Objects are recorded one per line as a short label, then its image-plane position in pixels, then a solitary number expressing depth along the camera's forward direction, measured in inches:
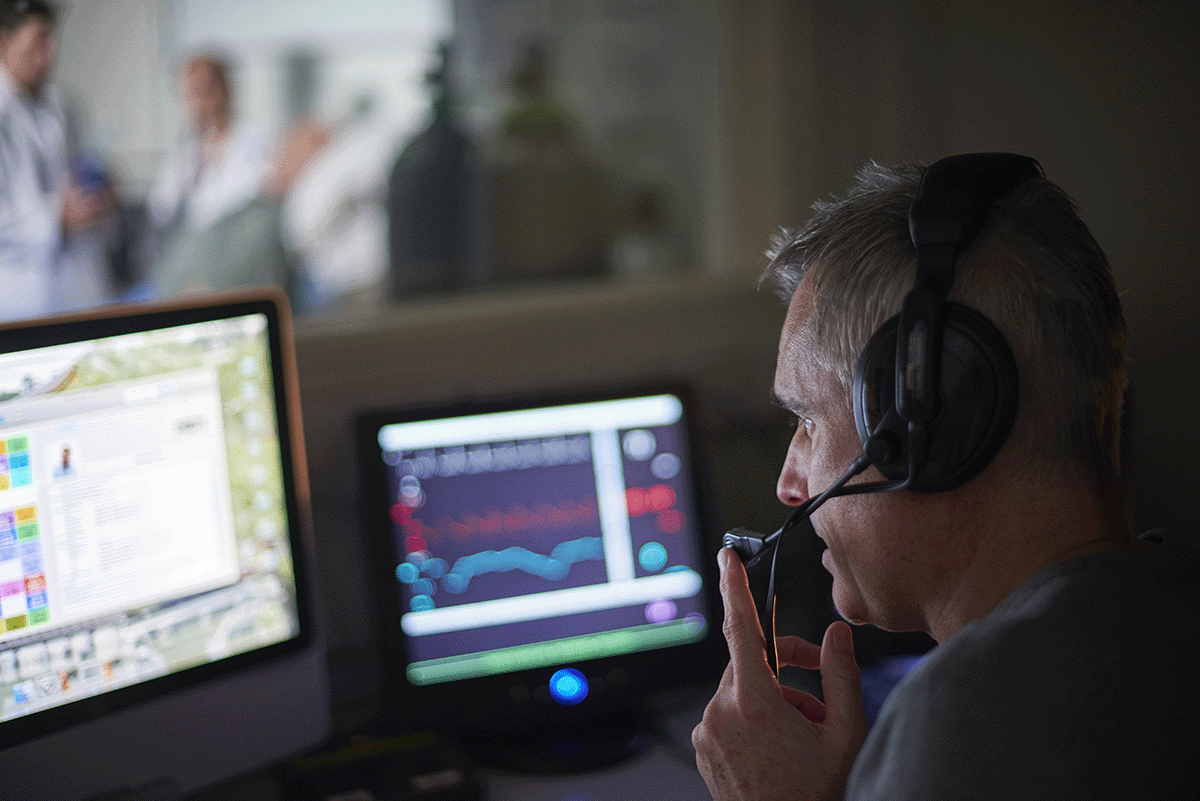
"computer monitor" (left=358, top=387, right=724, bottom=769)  104.8
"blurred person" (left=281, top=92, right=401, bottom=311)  133.0
